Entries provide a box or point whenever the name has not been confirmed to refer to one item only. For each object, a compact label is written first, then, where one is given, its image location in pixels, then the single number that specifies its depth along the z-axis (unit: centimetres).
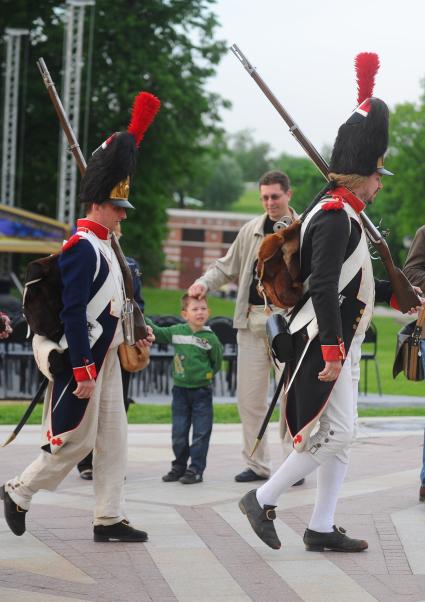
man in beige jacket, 848
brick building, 9669
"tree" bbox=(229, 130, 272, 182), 15838
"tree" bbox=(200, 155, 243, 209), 12156
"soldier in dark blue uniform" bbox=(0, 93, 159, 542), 623
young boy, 852
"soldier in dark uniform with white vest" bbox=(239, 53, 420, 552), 611
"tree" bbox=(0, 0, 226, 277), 3522
